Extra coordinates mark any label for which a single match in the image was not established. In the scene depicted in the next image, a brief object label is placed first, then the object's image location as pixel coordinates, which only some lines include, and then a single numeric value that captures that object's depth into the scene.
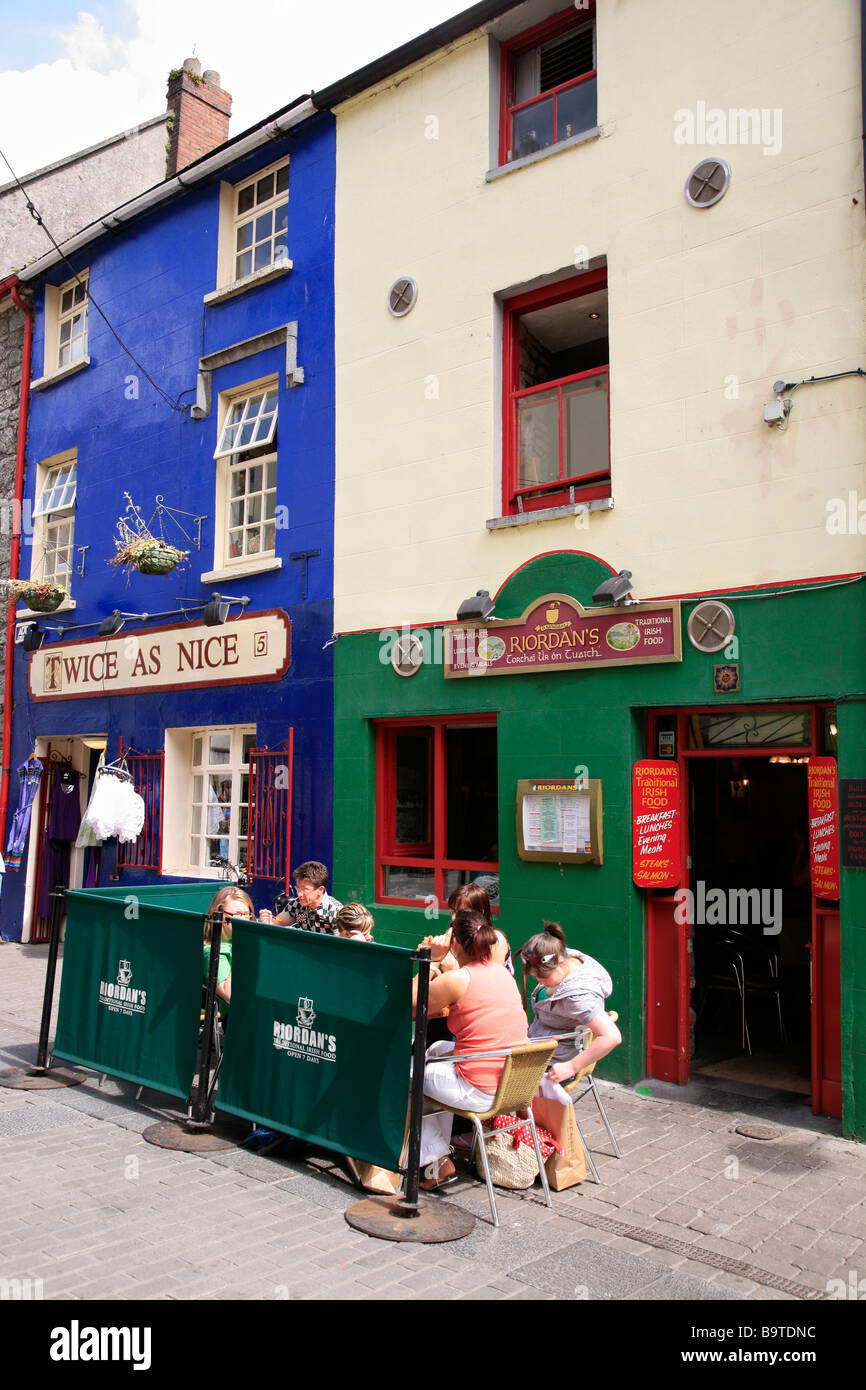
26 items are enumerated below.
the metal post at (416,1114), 5.05
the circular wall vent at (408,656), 9.02
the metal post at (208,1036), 6.23
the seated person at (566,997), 5.91
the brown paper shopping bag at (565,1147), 5.63
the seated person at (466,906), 6.36
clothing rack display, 11.65
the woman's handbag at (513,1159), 5.58
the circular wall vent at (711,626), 7.14
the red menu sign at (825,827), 6.73
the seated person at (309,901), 7.39
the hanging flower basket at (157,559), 11.06
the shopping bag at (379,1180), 5.38
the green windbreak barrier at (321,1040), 5.24
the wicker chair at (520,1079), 5.24
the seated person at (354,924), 6.41
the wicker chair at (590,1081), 5.97
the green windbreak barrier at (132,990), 6.41
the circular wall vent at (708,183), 7.44
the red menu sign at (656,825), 7.52
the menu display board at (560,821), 7.72
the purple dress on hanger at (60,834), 13.80
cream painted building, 6.95
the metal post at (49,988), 7.43
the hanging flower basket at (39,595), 13.02
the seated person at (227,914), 6.62
